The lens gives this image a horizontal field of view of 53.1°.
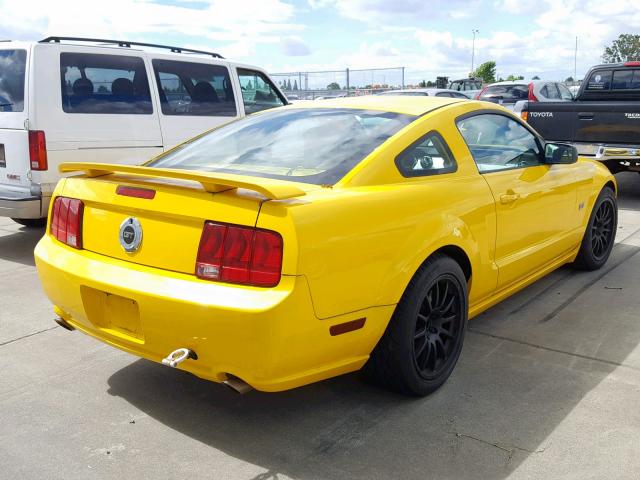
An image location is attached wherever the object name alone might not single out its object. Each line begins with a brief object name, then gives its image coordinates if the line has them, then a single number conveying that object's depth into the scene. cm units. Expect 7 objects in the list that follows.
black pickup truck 792
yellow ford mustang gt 249
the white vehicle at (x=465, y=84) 2822
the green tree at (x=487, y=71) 6172
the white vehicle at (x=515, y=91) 1561
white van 577
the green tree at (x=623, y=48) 6856
